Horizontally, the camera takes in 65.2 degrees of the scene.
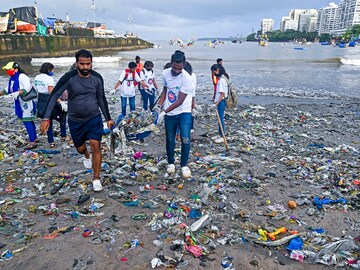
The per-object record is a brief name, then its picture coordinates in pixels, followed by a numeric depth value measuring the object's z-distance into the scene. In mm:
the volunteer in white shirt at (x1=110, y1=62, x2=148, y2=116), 7938
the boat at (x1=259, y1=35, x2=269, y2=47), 98656
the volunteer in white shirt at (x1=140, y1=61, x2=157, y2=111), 8656
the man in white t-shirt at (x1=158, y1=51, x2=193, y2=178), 4379
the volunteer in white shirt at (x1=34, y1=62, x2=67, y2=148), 5668
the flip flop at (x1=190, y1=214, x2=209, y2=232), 3379
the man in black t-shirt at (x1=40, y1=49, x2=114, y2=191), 3748
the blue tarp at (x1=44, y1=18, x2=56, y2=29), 51469
